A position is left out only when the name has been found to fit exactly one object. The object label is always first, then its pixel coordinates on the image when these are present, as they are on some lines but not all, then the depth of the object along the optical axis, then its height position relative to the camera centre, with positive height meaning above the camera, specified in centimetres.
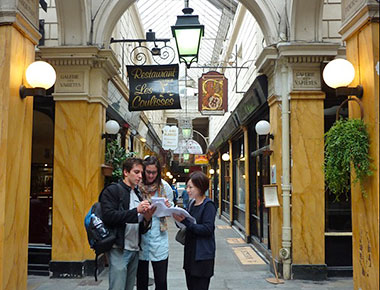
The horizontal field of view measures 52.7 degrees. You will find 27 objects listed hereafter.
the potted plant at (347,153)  344 +29
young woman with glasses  403 -57
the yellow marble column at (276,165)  684 +34
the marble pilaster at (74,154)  693 +54
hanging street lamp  607 +237
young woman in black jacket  378 -54
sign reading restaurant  787 +198
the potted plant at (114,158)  766 +52
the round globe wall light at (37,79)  405 +111
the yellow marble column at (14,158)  373 +26
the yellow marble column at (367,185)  336 -1
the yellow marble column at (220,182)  2019 +9
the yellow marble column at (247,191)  1105 -22
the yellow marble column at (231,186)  1535 -9
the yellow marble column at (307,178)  664 +10
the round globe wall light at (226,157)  1600 +112
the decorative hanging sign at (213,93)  1103 +265
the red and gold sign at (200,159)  2512 +164
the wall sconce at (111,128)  764 +111
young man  361 -35
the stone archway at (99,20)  686 +301
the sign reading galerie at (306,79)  675 +184
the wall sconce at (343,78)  366 +106
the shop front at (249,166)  881 +55
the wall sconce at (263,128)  754 +109
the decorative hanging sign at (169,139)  1811 +211
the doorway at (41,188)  721 -9
